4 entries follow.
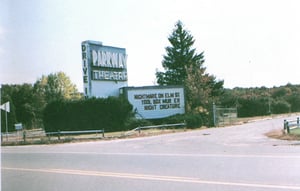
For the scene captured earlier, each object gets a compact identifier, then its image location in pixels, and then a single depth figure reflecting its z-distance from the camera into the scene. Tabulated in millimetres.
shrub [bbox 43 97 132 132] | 38344
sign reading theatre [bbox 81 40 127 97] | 38906
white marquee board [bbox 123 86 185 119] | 41906
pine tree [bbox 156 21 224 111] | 74938
